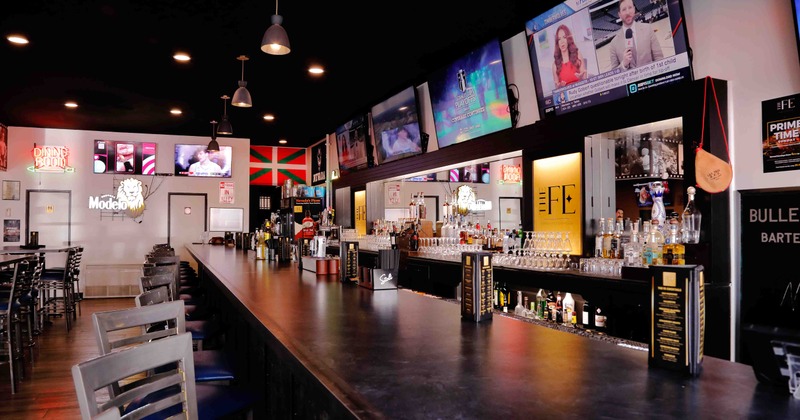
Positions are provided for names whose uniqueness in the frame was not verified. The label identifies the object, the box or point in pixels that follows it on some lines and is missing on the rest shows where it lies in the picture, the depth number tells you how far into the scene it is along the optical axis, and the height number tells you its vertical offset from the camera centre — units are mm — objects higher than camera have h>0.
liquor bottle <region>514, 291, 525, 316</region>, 3914 -611
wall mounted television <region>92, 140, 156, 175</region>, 11156 +1439
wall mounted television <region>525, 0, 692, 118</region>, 3740 +1335
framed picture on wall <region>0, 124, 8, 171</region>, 10193 +1510
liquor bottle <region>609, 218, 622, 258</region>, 4055 -130
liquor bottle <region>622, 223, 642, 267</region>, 3652 -183
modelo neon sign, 11188 +580
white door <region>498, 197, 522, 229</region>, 12078 +335
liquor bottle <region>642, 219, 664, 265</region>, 3543 -152
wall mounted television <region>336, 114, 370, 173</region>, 9125 +1452
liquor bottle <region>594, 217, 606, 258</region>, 4289 -134
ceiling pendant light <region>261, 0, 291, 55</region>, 4121 +1415
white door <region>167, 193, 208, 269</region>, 11609 +155
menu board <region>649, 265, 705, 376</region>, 1225 -209
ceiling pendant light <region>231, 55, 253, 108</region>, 5918 +1389
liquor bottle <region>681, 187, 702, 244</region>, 3498 +22
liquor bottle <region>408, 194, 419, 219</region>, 6614 +187
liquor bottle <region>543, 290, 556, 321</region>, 4354 -635
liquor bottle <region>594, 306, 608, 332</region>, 3922 -671
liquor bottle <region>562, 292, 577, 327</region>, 4238 -651
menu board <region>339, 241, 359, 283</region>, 3271 -219
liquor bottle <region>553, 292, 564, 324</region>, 4297 -685
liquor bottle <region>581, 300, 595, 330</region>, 4047 -671
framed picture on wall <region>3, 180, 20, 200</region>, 10484 +726
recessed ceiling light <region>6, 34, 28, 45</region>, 5684 +1970
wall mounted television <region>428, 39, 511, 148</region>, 5566 +1417
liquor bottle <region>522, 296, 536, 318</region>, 3841 -619
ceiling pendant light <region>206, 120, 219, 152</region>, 9586 +1415
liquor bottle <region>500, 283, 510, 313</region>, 4779 -620
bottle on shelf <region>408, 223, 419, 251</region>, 6234 -177
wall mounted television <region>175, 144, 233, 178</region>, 11680 +1414
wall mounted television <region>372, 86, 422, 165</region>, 7477 +1448
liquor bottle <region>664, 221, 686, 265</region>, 3449 -173
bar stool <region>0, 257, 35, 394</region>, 4698 -826
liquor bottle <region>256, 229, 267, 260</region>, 5312 -223
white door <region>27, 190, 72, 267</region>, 10711 +212
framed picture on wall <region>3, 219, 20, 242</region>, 10586 -40
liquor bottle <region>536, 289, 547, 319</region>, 4456 -633
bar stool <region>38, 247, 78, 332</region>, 7523 -868
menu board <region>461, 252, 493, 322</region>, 1876 -204
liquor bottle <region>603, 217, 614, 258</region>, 4229 -110
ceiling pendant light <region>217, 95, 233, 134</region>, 7887 +1438
